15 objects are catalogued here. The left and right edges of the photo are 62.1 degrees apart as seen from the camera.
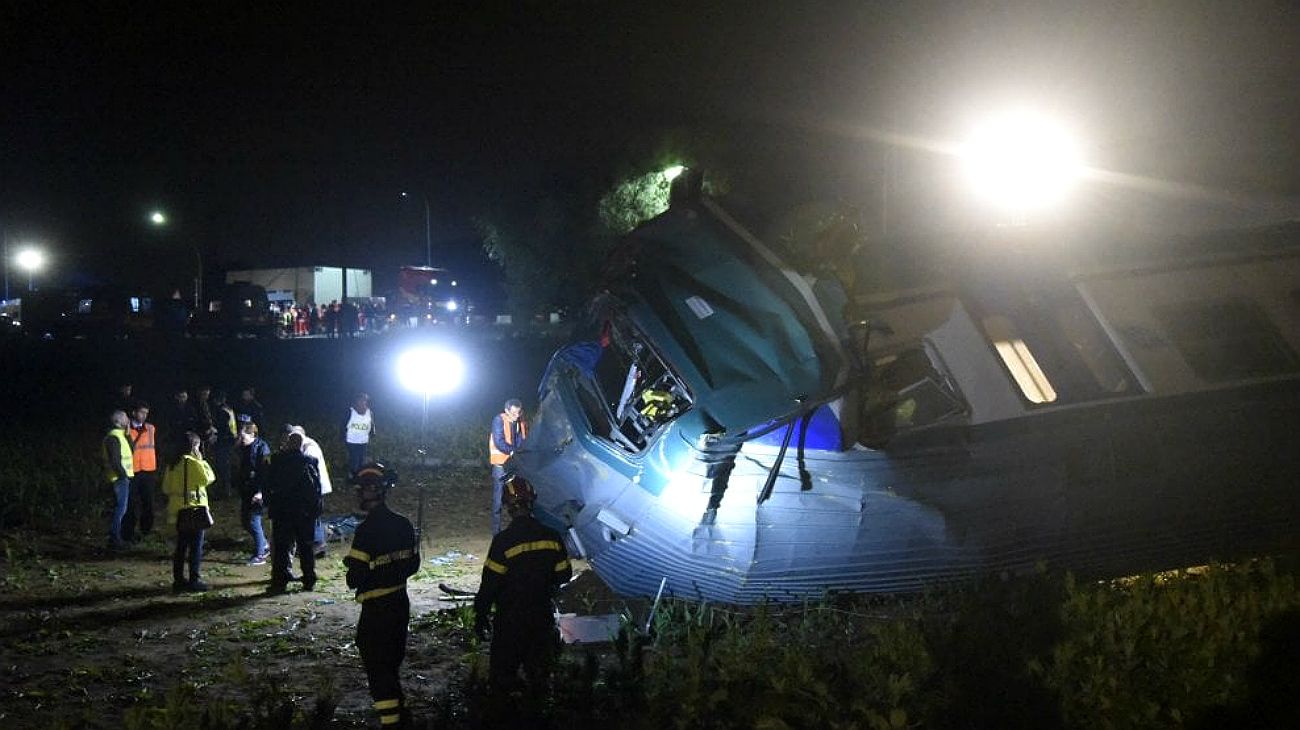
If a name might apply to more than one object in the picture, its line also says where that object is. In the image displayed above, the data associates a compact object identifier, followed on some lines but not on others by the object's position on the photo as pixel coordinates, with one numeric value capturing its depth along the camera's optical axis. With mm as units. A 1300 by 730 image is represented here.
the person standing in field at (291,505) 9422
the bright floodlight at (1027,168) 12695
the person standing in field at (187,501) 9484
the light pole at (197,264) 40062
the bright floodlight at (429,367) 12898
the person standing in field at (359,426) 13961
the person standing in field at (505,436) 11648
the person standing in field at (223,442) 14242
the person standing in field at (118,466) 10922
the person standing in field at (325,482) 10383
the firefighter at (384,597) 5457
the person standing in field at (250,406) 14938
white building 53969
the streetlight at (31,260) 50781
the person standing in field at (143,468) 11594
